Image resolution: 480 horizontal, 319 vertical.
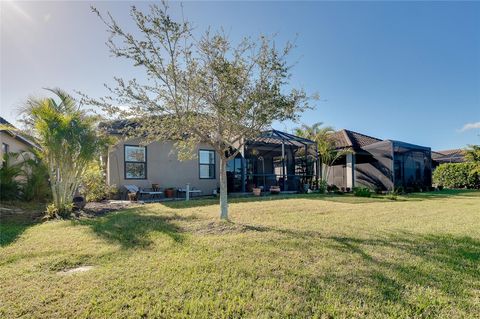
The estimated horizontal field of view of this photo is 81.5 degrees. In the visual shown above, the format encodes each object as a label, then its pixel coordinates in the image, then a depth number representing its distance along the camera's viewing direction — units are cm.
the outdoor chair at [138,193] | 1374
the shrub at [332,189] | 2030
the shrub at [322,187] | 1925
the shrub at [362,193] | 1708
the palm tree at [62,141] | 917
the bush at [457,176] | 2523
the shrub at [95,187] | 1380
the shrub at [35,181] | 1259
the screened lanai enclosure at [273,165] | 1888
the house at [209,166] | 1505
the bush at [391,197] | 1564
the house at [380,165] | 2123
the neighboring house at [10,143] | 1505
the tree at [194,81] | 663
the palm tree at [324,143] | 2141
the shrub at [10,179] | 1199
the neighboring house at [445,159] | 3672
